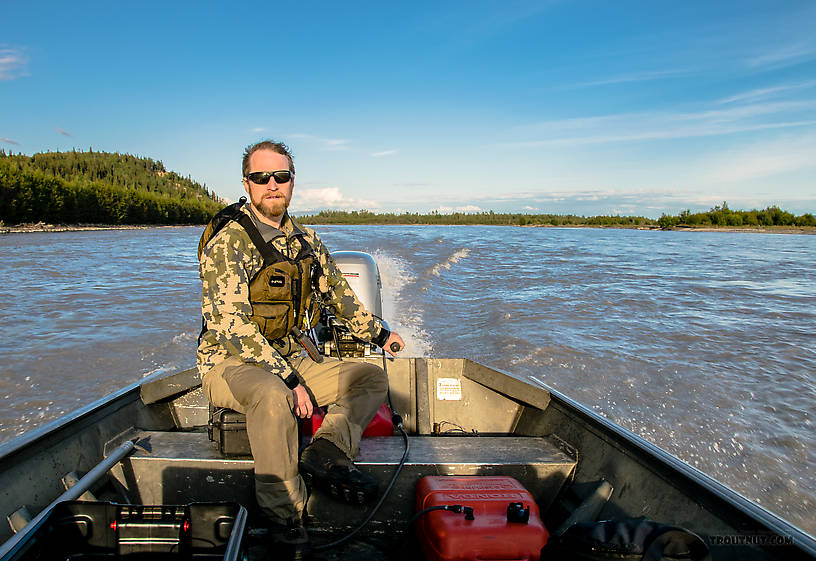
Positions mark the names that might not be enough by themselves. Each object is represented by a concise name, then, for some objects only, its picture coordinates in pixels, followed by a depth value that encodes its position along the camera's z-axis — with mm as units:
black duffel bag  1307
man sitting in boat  1954
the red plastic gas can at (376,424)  2527
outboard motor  4711
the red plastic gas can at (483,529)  1697
